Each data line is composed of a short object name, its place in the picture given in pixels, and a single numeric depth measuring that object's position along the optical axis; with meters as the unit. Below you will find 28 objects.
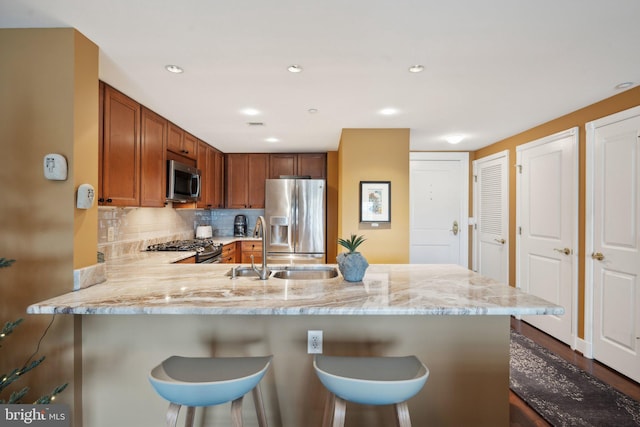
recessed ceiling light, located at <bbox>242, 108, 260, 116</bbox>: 2.92
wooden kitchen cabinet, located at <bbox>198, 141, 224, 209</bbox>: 4.22
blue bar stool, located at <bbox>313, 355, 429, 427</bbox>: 1.10
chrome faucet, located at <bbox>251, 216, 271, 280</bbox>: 1.95
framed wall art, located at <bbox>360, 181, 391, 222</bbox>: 3.51
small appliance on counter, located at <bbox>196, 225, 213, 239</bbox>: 4.61
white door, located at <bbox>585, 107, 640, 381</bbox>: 2.41
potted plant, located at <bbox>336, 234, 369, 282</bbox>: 1.81
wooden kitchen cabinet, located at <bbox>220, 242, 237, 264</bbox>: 4.04
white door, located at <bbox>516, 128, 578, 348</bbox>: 2.99
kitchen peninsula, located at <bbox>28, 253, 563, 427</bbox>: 1.61
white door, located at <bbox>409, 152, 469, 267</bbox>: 4.85
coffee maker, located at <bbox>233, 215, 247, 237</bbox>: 5.18
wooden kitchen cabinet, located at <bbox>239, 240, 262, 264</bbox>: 4.66
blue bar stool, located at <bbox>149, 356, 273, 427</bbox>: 1.11
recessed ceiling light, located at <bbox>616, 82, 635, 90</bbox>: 2.34
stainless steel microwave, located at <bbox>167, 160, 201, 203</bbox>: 3.19
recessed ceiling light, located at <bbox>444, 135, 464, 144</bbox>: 3.87
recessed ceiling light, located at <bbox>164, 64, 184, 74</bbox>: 2.07
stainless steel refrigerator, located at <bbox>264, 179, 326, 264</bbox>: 4.43
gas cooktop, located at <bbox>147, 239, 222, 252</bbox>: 3.31
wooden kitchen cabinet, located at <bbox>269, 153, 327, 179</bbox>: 4.96
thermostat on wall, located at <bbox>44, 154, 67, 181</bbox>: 1.58
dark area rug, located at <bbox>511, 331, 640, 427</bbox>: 2.00
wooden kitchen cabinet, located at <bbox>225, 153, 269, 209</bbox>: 5.02
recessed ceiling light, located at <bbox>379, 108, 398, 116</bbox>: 2.87
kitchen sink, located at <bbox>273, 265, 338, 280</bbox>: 2.24
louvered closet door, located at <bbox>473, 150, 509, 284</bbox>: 4.07
